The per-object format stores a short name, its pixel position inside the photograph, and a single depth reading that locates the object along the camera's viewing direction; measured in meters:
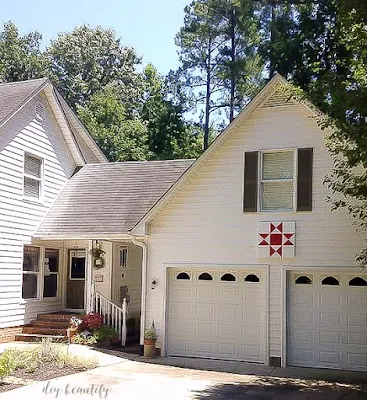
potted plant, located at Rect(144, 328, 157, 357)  14.29
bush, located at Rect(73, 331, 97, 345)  15.32
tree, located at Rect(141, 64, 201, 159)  33.19
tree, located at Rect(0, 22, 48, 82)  42.38
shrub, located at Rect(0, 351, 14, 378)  10.72
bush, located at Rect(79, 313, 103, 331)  15.98
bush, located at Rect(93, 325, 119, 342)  15.52
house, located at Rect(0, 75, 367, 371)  13.34
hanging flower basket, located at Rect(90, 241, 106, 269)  17.22
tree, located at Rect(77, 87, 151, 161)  34.72
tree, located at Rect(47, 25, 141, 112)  46.25
